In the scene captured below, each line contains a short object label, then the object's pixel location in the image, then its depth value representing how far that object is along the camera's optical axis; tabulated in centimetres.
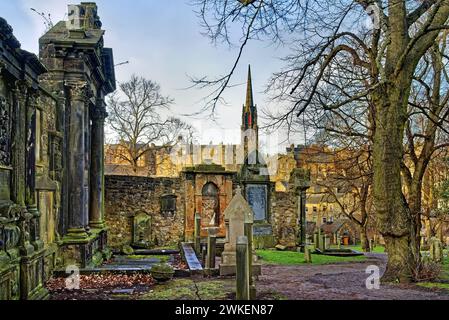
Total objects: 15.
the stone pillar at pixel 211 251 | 1272
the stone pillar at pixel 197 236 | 1716
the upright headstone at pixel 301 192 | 2175
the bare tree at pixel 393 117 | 1039
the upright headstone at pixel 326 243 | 2069
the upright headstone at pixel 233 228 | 1172
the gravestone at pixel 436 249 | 1887
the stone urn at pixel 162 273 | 1118
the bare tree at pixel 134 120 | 3409
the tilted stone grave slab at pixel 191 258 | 1216
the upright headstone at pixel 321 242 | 2042
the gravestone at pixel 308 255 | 1634
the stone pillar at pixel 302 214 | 2158
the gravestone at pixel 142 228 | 2234
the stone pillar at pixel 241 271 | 686
